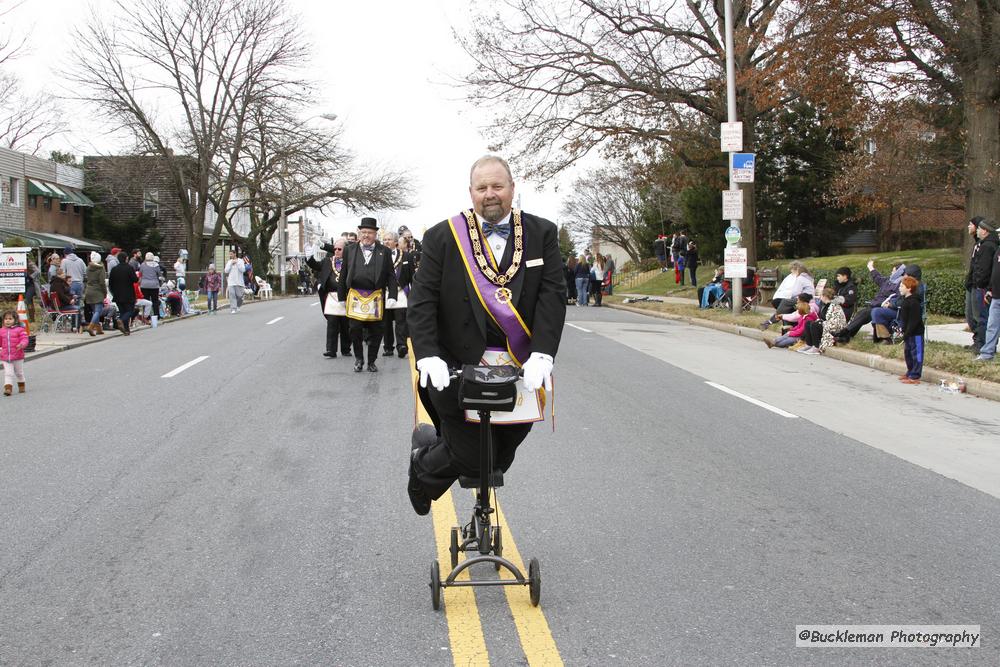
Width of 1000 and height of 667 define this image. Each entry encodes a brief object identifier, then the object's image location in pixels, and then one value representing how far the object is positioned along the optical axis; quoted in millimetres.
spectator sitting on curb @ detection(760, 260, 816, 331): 18547
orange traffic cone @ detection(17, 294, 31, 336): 12999
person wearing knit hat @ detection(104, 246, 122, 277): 20594
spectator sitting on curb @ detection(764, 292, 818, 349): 16562
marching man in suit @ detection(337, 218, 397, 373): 11797
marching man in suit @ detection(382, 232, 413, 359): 13234
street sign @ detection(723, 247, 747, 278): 21797
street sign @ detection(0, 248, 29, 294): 16922
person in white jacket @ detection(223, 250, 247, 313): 28578
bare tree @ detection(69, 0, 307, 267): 43969
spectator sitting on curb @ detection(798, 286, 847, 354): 15852
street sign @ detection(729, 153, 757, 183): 21625
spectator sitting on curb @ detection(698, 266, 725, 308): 25750
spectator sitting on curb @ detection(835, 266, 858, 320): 16297
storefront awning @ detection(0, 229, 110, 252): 37594
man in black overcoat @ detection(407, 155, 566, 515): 4059
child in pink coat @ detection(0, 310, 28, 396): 11078
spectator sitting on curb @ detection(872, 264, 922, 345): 14886
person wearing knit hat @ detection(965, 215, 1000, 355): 12867
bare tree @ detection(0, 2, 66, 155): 49072
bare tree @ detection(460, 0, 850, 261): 25719
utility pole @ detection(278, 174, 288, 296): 52353
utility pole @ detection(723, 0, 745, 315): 21406
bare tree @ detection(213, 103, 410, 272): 45188
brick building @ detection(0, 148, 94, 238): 40688
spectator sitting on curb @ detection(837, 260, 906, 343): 15055
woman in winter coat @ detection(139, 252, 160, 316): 23359
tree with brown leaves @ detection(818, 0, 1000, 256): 19703
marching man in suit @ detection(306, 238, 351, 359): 12875
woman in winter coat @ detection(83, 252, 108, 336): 19328
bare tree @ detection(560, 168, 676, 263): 60312
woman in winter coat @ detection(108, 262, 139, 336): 19984
